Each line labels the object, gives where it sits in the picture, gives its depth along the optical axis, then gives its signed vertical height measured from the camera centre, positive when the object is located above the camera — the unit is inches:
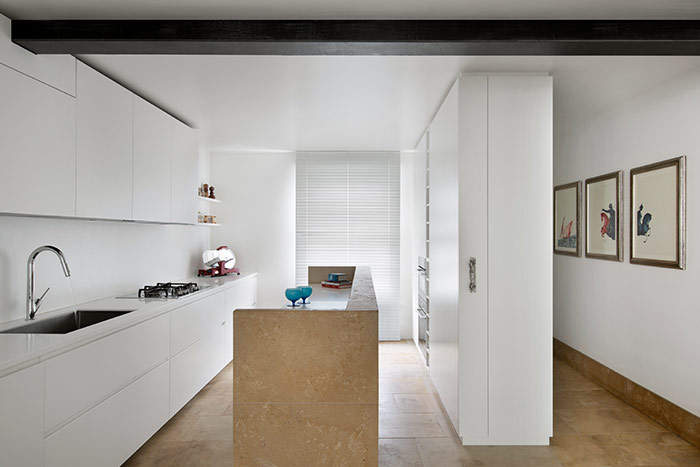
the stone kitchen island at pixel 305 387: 73.3 -27.4
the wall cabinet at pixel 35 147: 76.5 +18.1
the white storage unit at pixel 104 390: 67.0 -33.1
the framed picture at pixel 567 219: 161.3 +7.8
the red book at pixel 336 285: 156.6 -18.8
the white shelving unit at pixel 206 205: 194.2 +16.1
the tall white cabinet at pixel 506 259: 104.6 -5.6
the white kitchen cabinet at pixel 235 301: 168.9 -29.3
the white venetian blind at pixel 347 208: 209.5 +14.9
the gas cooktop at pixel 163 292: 124.8 -17.5
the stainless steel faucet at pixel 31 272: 87.5 -8.0
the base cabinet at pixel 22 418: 63.0 -29.6
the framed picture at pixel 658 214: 110.5 +7.0
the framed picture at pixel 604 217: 135.7 +7.5
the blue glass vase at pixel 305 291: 94.6 -12.8
